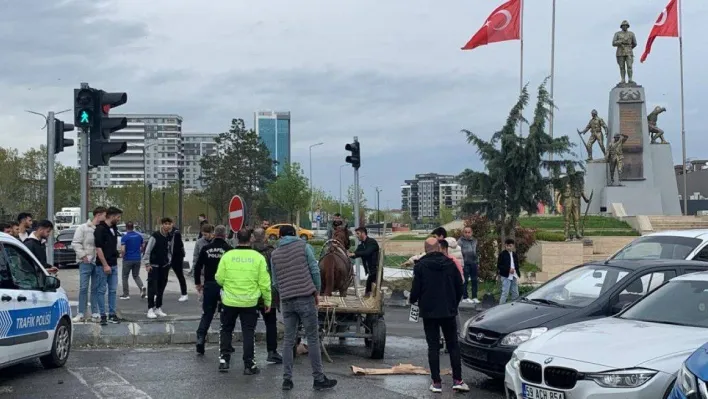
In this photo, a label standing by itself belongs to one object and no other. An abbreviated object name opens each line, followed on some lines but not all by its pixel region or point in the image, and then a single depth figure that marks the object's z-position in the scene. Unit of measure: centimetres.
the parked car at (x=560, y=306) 899
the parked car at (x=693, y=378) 504
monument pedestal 4266
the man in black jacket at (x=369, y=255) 1275
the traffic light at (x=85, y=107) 1320
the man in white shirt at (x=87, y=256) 1302
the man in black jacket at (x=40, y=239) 1320
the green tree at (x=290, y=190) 7212
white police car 877
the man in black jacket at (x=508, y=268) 1678
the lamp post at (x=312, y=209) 8549
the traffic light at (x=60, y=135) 1348
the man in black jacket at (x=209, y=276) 1141
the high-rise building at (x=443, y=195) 17680
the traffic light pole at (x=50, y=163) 1345
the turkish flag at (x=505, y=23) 3459
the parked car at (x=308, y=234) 5000
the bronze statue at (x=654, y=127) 4466
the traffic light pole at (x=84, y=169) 1351
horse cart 1107
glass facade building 17388
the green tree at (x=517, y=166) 2048
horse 1154
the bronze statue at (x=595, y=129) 4222
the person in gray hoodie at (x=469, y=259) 1831
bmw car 645
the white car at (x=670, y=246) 1260
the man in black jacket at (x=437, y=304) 901
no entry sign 1472
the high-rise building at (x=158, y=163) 19360
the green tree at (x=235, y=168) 7731
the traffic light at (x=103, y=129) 1327
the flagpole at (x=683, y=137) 4706
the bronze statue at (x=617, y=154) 4156
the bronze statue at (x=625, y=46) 4230
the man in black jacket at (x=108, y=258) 1290
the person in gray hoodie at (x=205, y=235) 1446
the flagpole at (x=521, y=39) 3541
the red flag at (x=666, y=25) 4000
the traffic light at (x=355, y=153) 1877
